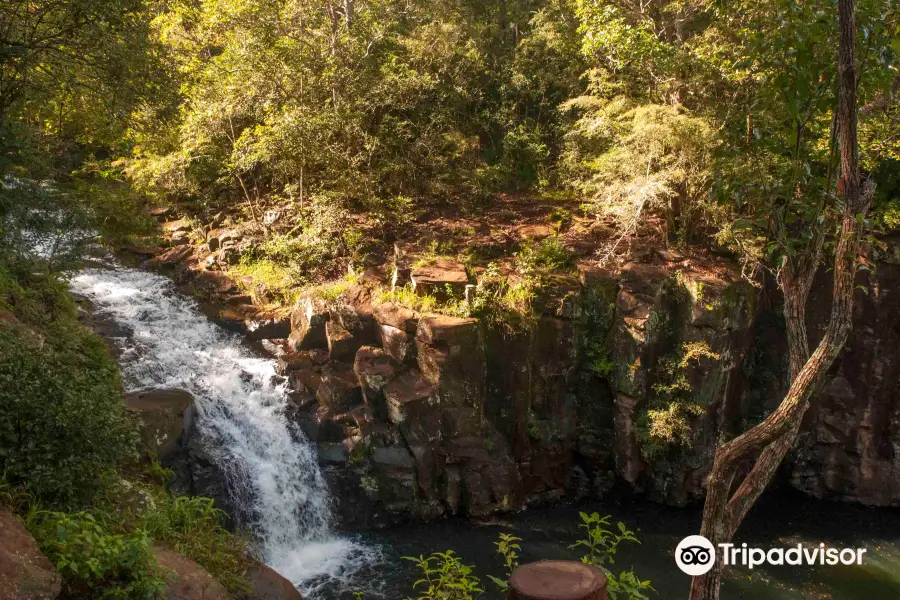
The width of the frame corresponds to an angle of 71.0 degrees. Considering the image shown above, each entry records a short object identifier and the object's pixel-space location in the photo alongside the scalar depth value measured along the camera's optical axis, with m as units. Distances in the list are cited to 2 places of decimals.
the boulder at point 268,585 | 7.59
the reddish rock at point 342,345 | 12.99
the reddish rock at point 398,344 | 12.48
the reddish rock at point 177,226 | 17.84
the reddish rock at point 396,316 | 12.51
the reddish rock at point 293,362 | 13.00
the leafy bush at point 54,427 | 6.22
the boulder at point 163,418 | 10.05
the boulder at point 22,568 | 4.67
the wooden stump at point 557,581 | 4.21
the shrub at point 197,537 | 7.37
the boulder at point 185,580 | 6.11
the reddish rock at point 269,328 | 14.04
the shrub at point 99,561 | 5.31
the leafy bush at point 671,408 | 12.61
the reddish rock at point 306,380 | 12.66
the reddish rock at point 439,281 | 13.07
